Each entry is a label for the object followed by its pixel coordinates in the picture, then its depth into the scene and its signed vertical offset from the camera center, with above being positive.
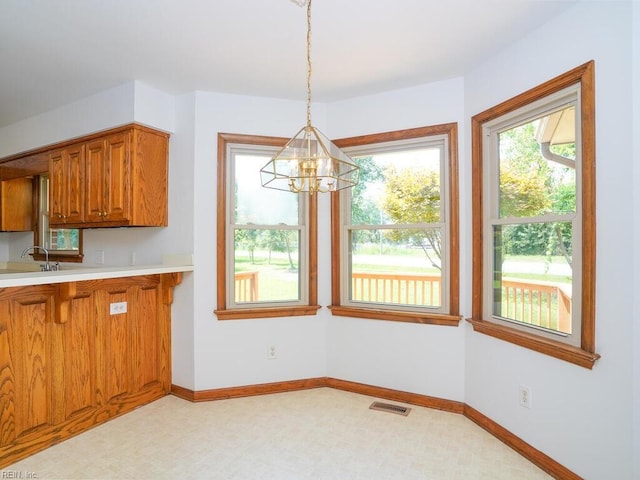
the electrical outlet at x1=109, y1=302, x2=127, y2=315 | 2.82 -0.50
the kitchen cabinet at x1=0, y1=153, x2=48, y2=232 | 4.11 +0.53
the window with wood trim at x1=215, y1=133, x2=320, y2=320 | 3.16 +0.00
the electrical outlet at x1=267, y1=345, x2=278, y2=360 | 3.22 -0.94
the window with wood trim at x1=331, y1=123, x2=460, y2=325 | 2.93 +0.08
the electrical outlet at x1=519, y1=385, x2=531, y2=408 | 2.28 -0.94
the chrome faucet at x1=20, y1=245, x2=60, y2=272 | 3.72 -0.27
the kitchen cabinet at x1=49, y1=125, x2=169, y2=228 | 3.03 +0.49
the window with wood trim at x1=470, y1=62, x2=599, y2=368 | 1.94 +0.12
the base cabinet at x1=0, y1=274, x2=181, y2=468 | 2.26 -0.79
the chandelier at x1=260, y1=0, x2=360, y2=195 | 1.49 +0.30
